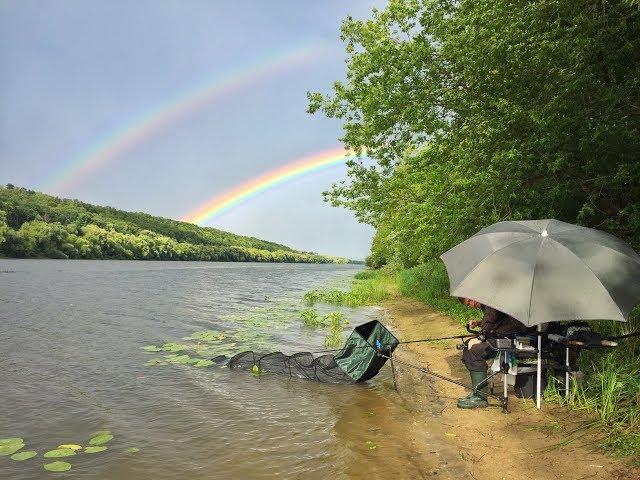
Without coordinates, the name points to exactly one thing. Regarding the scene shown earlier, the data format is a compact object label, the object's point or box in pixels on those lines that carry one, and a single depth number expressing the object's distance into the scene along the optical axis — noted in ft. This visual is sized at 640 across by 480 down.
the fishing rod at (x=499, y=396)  22.89
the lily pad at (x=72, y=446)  20.42
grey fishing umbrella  18.48
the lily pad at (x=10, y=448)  19.88
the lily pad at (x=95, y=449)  20.22
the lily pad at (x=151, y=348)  43.42
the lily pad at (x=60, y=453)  19.70
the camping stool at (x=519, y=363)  22.80
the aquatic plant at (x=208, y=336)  49.11
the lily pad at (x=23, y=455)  19.34
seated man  23.73
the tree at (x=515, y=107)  28.43
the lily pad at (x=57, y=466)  18.34
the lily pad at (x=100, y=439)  21.20
